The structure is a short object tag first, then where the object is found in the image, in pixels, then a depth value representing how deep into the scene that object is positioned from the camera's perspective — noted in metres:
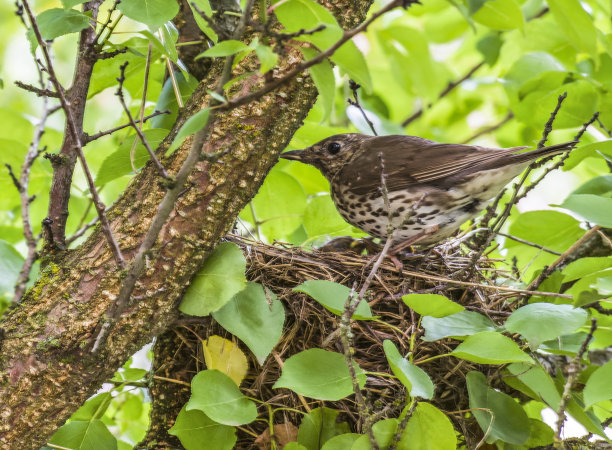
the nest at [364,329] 4.83
